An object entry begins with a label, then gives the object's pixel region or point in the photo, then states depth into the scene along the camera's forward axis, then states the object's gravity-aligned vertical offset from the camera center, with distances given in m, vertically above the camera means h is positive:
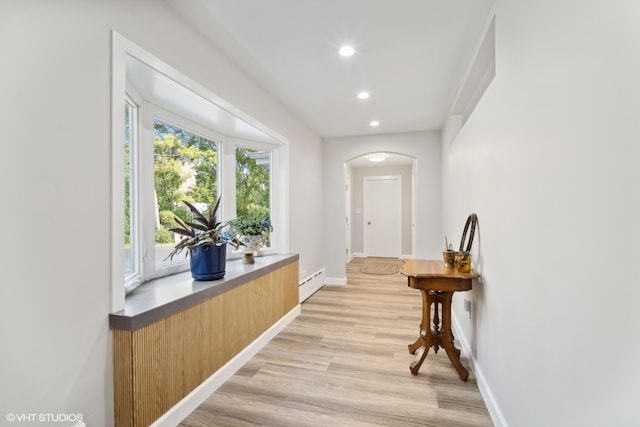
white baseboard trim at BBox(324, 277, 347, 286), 5.03 -1.13
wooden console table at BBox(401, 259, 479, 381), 2.11 -0.64
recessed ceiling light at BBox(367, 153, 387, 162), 6.53 +1.26
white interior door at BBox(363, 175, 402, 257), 7.86 -0.06
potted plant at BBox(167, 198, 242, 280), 2.06 -0.23
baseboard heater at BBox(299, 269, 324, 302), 4.08 -1.05
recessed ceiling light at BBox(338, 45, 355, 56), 2.28 +1.27
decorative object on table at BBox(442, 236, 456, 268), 2.23 -0.33
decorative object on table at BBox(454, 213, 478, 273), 2.13 -0.30
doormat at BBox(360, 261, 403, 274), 6.16 -1.17
